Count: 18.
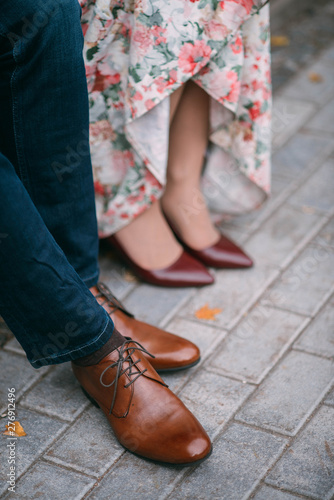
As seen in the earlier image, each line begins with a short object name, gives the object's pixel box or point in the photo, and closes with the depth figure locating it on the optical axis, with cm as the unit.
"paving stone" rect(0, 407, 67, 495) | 197
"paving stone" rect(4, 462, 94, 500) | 192
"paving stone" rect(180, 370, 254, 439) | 205
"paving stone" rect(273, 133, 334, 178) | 277
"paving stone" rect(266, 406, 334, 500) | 192
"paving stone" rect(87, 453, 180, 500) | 192
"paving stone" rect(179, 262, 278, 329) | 230
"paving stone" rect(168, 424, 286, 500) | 192
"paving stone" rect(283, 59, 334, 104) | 318
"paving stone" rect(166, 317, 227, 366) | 222
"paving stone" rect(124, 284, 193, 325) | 231
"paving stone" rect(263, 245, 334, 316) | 231
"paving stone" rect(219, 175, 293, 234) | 255
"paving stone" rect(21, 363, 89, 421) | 208
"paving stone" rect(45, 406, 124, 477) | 197
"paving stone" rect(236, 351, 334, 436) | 204
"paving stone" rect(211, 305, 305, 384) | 216
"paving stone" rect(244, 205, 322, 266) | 246
